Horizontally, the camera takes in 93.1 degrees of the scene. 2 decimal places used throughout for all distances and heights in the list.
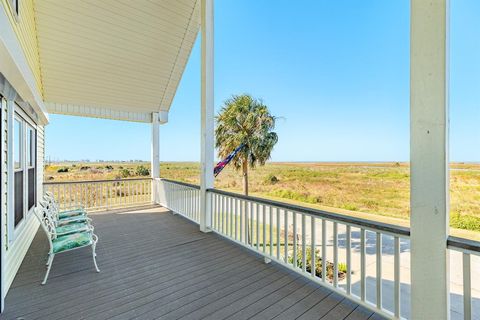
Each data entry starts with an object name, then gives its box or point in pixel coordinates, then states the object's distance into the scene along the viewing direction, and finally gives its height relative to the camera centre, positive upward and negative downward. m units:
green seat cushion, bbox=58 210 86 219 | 4.17 -1.00
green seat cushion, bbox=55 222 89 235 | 3.19 -1.01
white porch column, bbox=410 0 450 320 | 1.48 +0.00
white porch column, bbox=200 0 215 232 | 4.15 +1.01
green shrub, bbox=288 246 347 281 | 4.00 -2.03
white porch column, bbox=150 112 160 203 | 6.91 +0.25
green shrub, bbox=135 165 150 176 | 8.21 -0.40
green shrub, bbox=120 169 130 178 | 8.95 -0.52
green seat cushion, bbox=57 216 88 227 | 3.72 -1.01
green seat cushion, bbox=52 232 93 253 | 2.76 -1.03
